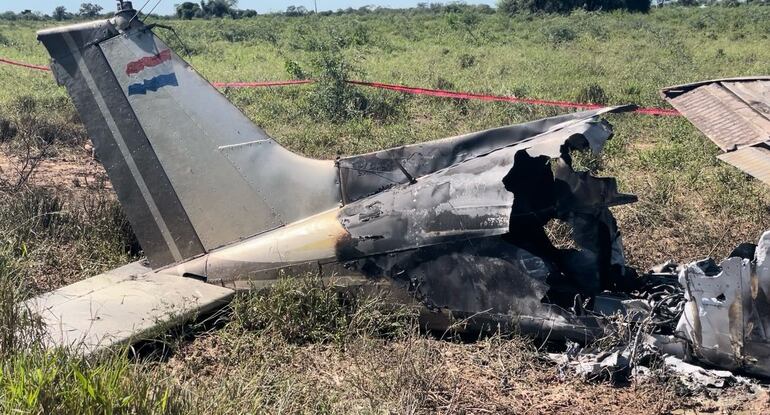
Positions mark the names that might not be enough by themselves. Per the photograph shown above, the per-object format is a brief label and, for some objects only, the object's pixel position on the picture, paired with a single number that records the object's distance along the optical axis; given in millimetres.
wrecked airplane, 4543
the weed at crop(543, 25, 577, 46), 27016
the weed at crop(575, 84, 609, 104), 13305
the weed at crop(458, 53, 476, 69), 19856
